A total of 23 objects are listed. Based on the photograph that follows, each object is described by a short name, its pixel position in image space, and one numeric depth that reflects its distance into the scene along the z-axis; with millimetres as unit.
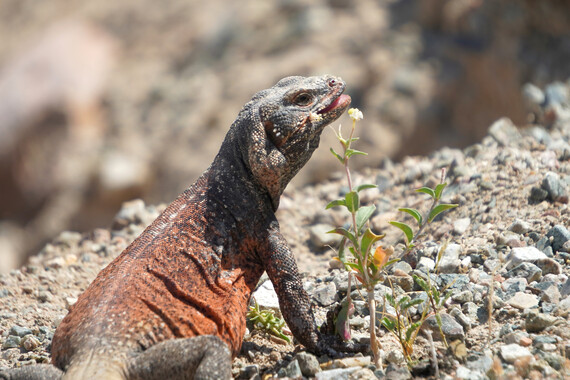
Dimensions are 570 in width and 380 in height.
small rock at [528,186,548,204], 14023
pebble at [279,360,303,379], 10062
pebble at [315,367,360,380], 9632
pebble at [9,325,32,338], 12820
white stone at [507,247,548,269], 11875
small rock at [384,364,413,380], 9328
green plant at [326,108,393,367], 9836
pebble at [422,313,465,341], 10328
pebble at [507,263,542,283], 11516
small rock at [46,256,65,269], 16794
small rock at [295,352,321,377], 10211
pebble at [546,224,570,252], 12266
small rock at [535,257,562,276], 11602
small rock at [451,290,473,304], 11336
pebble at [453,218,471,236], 14219
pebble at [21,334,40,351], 12320
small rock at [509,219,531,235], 13047
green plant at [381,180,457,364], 9930
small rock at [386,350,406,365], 10000
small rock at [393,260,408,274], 12680
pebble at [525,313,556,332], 9984
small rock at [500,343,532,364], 9234
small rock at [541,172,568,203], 13891
